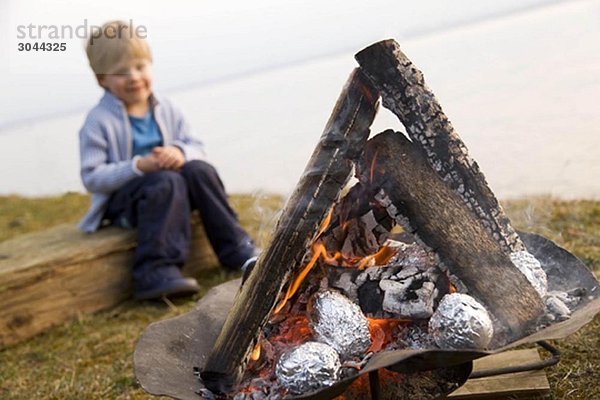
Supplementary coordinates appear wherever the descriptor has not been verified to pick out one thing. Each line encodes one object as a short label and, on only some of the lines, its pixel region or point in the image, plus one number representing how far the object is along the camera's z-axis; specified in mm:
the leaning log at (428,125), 1720
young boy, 3479
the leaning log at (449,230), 1681
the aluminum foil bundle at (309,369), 1536
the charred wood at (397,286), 1688
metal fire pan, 1400
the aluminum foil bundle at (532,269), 1780
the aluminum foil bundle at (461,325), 1534
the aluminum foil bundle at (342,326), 1630
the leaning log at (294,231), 1657
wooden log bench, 3248
